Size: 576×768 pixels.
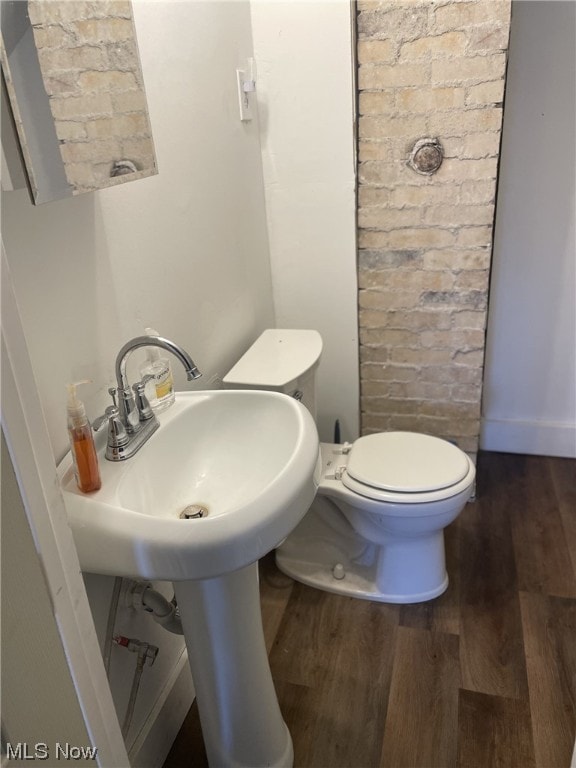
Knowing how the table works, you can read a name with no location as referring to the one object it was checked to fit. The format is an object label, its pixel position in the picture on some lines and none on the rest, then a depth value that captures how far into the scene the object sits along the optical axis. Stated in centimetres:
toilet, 174
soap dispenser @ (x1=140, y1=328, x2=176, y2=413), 129
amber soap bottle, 102
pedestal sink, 94
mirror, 89
